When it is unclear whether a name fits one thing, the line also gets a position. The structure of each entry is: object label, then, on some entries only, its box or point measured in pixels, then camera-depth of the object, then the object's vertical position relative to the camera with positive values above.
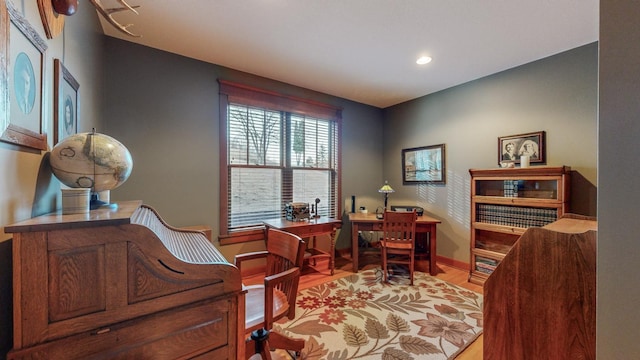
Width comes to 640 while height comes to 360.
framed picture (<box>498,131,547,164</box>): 2.83 +0.38
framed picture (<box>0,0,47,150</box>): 0.78 +0.35
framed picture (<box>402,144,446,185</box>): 3.75 +0.23
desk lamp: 3.87 -0.18
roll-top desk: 0.68 -0.37
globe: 0.95 +0.07
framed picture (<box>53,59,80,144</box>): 1.19 +0.42
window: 3.13 +0.34
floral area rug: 1.86 -1.28
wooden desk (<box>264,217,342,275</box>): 3.06 -0.63
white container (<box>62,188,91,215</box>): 0.87 -0.08
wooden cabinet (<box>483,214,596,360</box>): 1.05 -0.55
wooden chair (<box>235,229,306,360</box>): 1.34 -0.76
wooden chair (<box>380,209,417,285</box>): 3.06 -0.70
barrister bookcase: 2.57 -0.29
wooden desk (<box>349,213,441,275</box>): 3.34 -0.69
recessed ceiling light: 2.77 +1.37
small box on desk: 3.32 -0.44
